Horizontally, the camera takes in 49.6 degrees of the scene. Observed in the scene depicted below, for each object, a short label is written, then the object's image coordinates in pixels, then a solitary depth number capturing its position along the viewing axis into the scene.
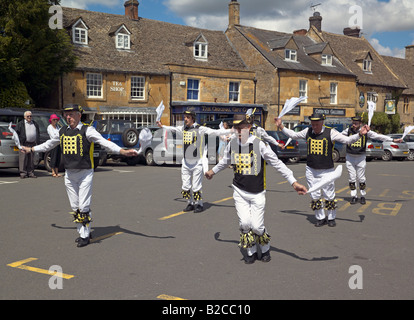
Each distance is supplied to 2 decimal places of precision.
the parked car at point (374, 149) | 24.66
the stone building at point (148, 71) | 28.56
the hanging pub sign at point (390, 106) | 42.09
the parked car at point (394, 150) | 25.77
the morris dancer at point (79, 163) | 6.47
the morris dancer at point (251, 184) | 5.71
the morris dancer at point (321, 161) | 7.93
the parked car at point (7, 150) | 14.07
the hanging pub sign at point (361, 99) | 41.12
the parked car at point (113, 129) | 19.45
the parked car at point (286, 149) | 20.93
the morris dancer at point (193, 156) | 9.19
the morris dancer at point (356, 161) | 10.19
